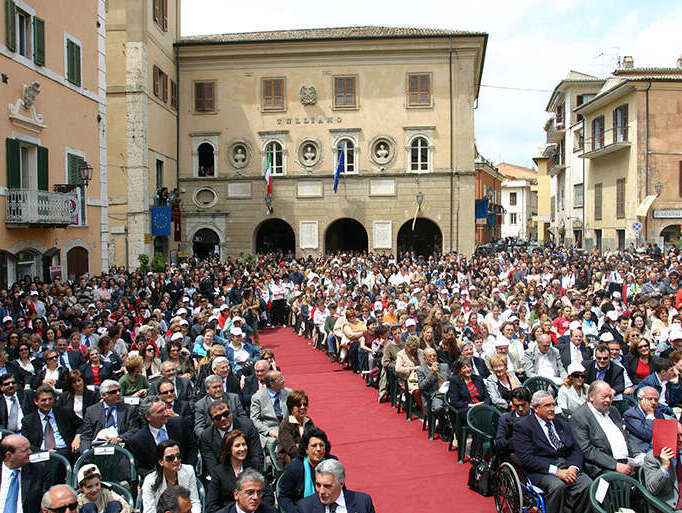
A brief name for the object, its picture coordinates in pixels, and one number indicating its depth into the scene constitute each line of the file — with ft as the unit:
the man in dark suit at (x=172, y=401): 22.33
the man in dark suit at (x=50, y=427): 21.95
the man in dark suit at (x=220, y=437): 18.90
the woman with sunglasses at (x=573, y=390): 24.12
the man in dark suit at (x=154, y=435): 20.38
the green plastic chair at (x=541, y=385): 28.09
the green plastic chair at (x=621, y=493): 17.21
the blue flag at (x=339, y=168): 101.35
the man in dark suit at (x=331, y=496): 14.66
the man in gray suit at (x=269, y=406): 23.04
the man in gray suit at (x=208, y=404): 22.08
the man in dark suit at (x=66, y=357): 30.63
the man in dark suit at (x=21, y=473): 17.40
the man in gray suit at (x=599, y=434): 19.90
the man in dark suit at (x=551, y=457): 18.70
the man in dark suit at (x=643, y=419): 20.70
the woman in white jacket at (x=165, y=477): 17.10
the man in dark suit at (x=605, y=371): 26.55
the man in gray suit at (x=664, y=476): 17.90
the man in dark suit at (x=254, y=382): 24.82
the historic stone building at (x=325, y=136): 104.27
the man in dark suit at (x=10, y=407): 23.26
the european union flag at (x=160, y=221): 95.09
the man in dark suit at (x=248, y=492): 14.40
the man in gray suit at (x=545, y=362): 30.53
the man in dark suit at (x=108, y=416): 22.04
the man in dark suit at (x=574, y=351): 31.91
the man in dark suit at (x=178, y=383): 25.27
